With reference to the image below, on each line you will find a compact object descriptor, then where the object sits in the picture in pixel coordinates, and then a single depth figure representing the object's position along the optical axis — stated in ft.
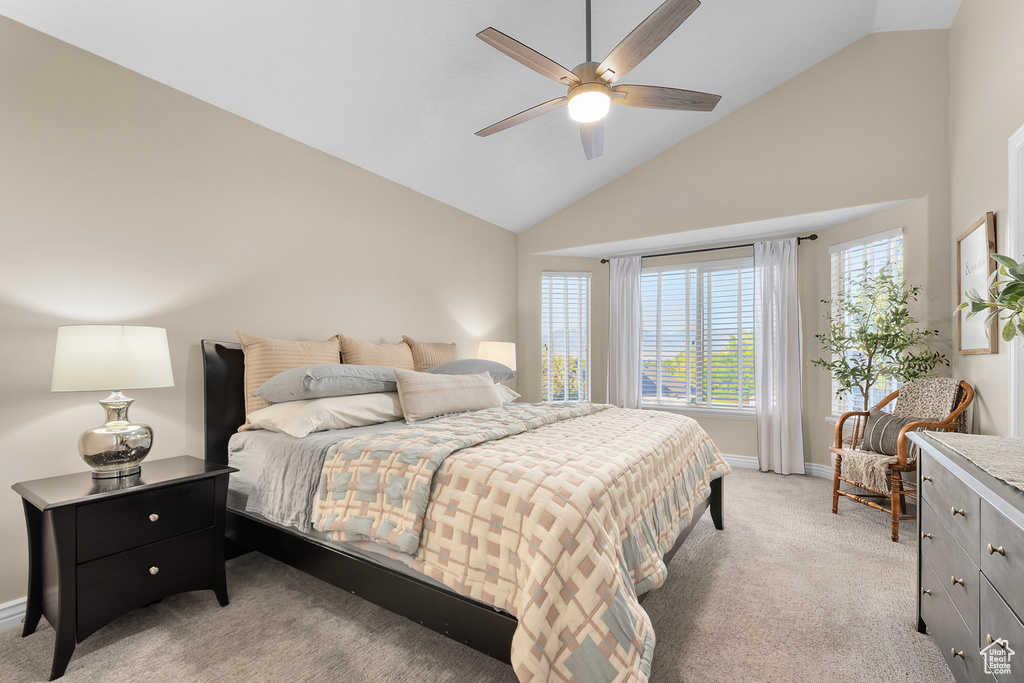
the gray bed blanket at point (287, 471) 6.89
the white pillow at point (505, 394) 11.98
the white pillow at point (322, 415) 7.63
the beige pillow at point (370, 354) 10.65
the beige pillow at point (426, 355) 12.58
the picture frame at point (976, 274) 8.46
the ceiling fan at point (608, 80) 6.29
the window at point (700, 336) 15.60
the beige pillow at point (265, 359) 8.85
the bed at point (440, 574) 4.26
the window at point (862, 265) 12.44
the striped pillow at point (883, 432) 10.39
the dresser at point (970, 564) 3.59
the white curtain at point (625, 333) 16.99
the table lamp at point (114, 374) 6.04
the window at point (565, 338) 17.76
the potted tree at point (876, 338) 11.41
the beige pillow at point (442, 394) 8.83
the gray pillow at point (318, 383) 8.04
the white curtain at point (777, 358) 14.43
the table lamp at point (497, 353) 14.94
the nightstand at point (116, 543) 5.62
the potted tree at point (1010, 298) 3.84
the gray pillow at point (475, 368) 11.68
